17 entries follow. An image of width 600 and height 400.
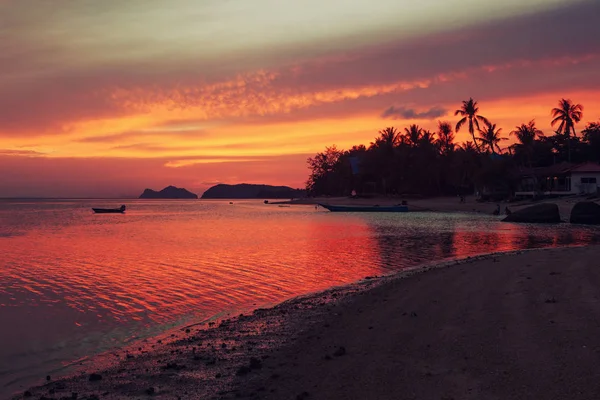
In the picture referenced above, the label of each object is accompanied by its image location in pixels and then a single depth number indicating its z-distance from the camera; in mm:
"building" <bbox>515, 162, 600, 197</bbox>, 68812
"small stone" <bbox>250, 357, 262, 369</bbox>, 7785
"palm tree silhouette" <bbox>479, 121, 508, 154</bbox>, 95812
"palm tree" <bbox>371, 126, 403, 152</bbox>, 113125
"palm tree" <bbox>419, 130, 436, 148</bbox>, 107625
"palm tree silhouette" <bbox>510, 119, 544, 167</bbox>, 82981
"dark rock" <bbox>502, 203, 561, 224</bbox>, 48156
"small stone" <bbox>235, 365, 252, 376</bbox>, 7555
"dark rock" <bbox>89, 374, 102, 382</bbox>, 7926
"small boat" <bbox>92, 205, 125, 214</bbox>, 107881
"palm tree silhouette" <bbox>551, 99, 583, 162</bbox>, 87875
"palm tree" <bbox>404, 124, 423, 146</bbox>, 112000
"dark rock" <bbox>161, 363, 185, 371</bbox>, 8125
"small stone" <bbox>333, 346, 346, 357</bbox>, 7910
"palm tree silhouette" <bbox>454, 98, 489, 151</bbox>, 98500
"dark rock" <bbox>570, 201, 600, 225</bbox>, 45656
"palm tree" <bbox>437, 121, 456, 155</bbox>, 111875
